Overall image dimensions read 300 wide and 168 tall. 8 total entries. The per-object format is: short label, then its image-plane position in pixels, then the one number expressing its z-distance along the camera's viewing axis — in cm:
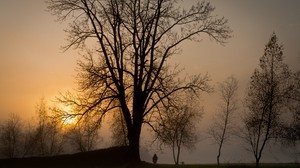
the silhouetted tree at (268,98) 3972
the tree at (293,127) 3678
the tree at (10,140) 7962
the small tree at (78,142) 8241
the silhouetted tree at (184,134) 6756
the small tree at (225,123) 5683
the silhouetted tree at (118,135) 6921
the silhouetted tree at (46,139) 7394
